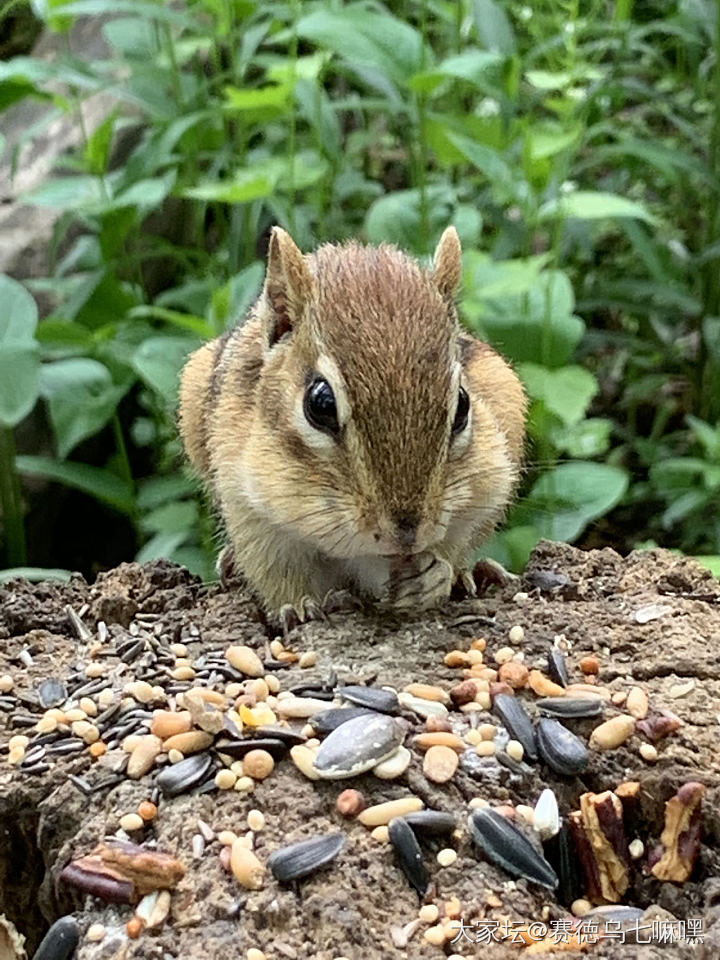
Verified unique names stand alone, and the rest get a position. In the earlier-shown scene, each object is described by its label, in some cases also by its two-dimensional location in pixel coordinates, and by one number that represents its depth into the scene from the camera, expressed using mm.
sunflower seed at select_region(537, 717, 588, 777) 233
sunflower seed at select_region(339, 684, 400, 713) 239
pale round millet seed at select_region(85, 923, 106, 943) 210
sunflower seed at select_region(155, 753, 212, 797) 227
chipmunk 260
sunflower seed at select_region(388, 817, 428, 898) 215
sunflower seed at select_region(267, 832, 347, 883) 212
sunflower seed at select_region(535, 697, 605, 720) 241
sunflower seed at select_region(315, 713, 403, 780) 226
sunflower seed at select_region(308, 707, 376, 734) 236
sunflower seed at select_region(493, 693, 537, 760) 236
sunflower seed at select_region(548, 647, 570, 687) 252
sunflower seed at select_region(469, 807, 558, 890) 218
